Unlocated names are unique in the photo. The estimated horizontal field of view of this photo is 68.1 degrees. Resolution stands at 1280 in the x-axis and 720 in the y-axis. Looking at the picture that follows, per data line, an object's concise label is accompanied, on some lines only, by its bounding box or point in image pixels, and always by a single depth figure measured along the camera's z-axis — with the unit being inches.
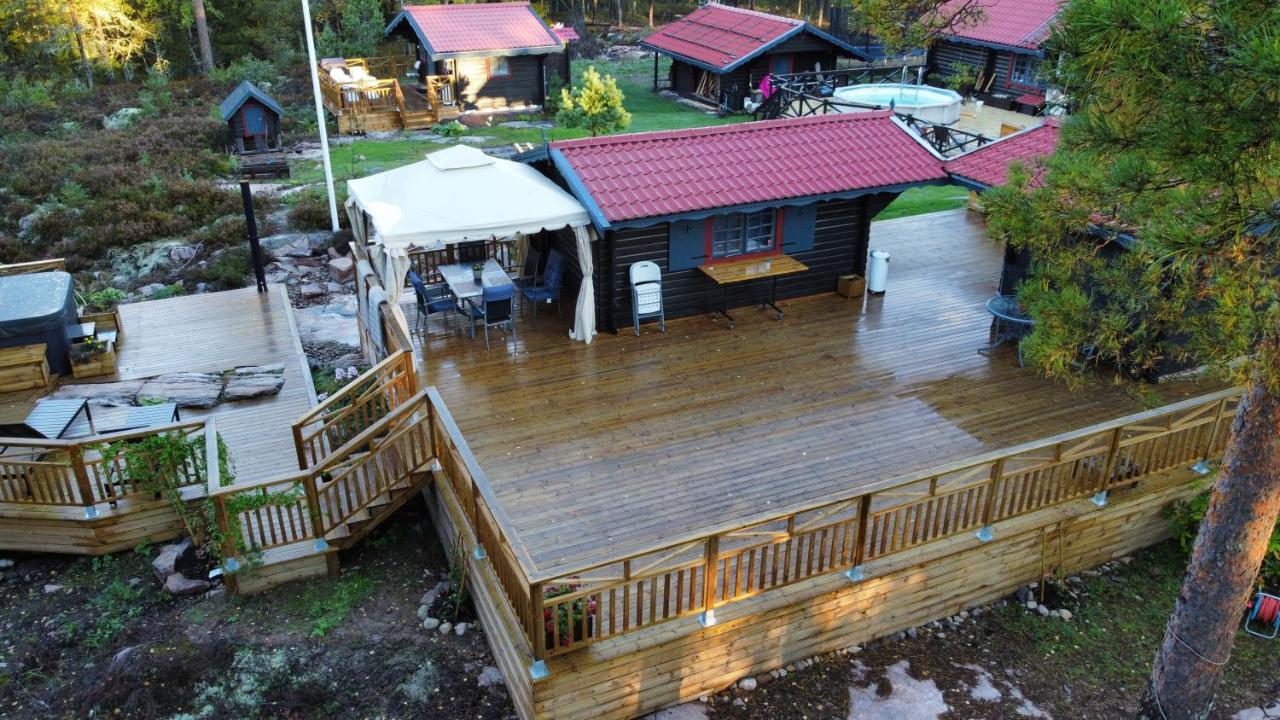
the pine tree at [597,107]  840.9
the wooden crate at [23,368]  446.0
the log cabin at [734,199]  460.4
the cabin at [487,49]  1165.1
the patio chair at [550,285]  485.1
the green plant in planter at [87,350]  468.8
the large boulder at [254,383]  458.9
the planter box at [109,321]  511.2
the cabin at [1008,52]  1050.1
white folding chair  472.1
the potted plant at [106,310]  512.4
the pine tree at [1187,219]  193.2
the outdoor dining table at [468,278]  469.1
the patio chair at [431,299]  473.1
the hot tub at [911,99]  921.5
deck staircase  350.0
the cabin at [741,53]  1216.2
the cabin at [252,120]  933.8
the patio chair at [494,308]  461.7
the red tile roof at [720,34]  1222.3
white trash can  526.6
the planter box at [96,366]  470.0
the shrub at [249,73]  1274.6
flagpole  667.9
